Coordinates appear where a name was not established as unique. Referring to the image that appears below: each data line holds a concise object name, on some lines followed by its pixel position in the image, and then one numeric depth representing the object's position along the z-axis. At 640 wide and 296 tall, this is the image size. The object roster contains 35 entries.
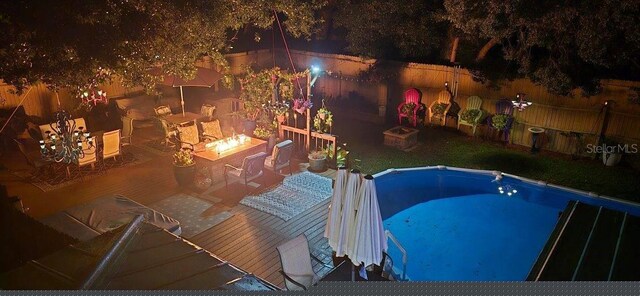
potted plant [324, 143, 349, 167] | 12.45
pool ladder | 7.30
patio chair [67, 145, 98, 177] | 11.49
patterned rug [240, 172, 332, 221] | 9.98
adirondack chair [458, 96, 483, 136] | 15.55
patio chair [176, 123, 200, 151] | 12.71
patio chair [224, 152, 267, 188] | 10.55
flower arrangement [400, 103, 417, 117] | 16.58
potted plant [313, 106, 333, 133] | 12.52
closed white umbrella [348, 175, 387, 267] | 6.22
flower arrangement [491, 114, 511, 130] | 14.80
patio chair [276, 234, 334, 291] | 6.39
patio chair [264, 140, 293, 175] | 11.25
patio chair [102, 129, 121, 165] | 11.83
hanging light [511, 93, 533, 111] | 14.21
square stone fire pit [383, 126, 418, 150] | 14.80
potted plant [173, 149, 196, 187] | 10.86
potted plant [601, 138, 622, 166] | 13.09
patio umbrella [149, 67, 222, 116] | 13.80
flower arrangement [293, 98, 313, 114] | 12.62
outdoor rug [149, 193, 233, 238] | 9.18
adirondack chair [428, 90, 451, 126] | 16.47
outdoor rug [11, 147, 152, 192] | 11.17
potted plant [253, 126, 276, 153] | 12.56
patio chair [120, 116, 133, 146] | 13.94
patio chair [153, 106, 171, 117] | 15.92
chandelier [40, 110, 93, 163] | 10.38
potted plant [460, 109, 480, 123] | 15.55
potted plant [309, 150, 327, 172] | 12.06
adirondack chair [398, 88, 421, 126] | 16.78
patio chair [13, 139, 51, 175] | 11.30
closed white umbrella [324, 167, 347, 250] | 6.54
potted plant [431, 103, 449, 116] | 16.48
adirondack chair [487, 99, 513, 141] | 14.91
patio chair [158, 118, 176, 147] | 14.08
